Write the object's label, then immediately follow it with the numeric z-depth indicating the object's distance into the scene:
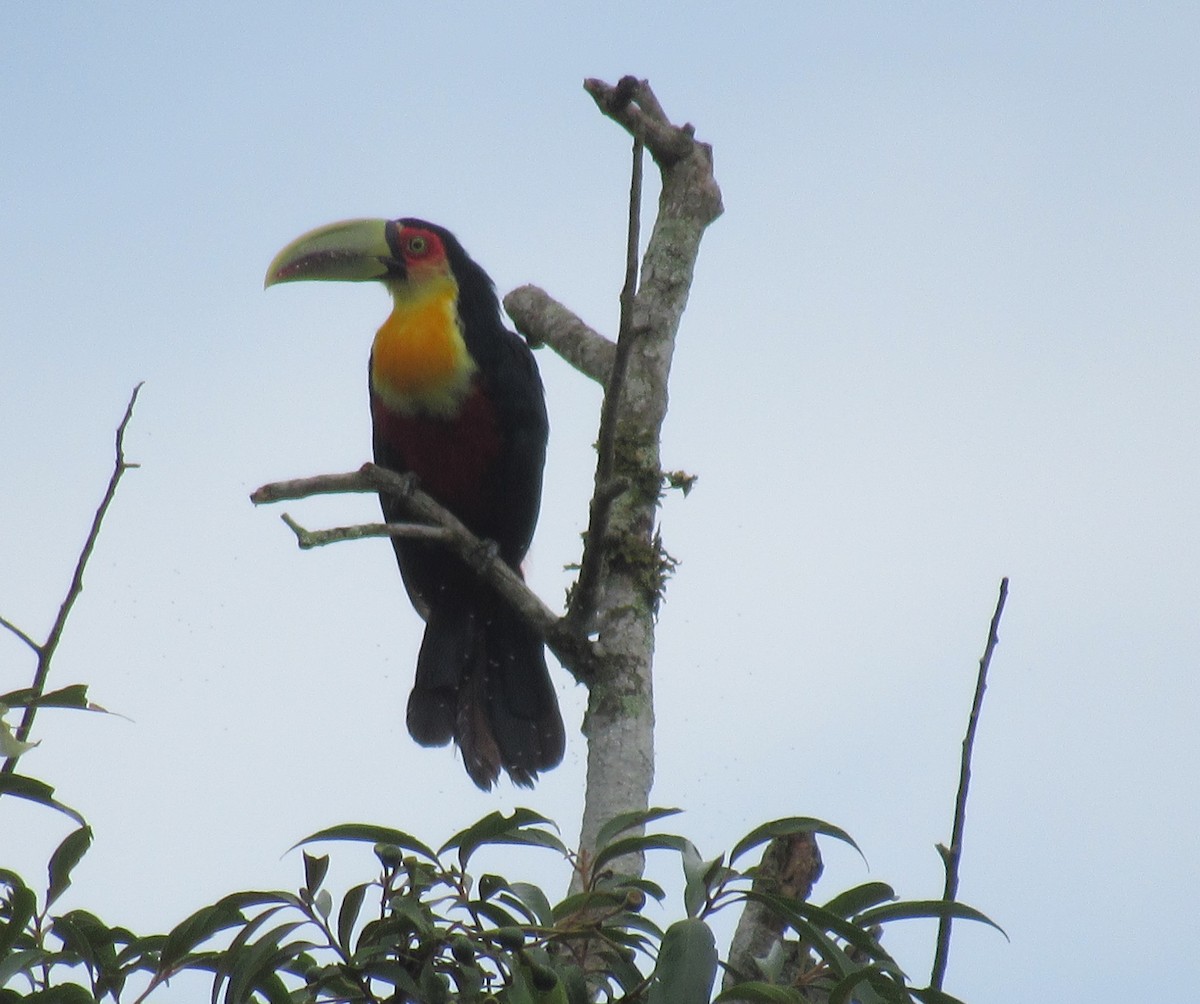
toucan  16.81
